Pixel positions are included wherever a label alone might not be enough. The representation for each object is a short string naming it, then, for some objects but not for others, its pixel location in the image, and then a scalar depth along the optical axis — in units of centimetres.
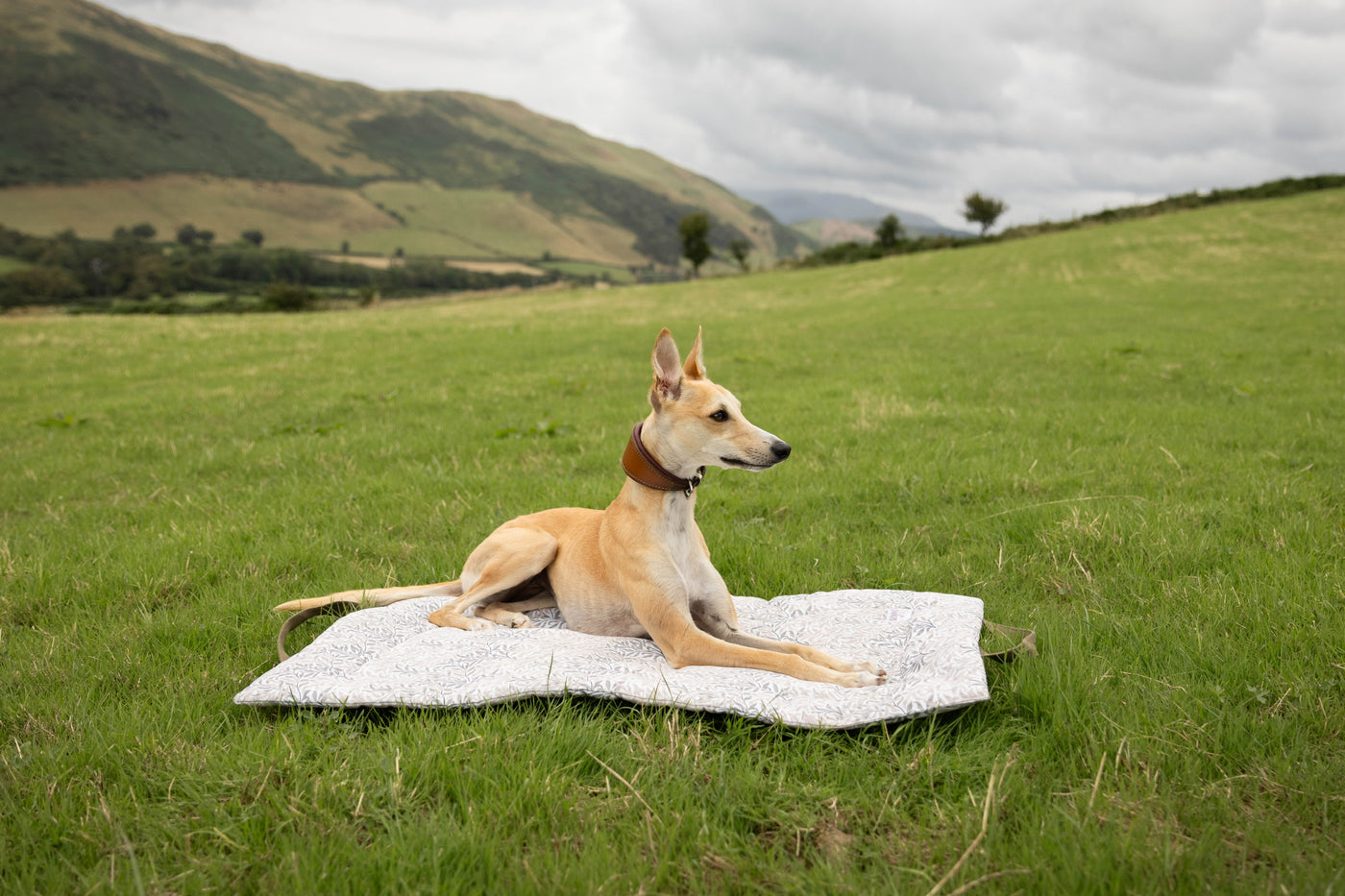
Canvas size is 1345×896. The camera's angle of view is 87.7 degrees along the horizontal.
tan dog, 408
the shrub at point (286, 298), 5534
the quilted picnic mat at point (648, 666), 345
